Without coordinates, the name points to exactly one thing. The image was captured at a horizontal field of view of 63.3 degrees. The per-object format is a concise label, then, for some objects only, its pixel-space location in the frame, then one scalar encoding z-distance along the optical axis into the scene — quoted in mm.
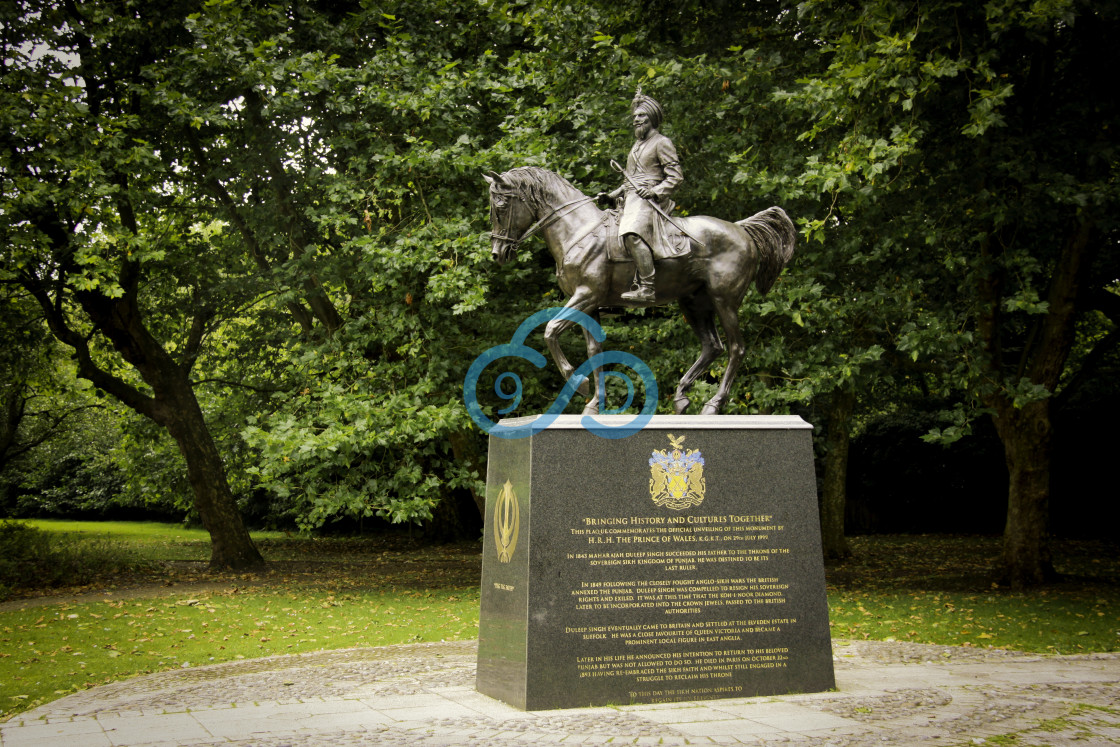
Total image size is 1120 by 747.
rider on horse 7824
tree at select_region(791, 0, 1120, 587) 10234
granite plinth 6773
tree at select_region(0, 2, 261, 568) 13258
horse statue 7930
